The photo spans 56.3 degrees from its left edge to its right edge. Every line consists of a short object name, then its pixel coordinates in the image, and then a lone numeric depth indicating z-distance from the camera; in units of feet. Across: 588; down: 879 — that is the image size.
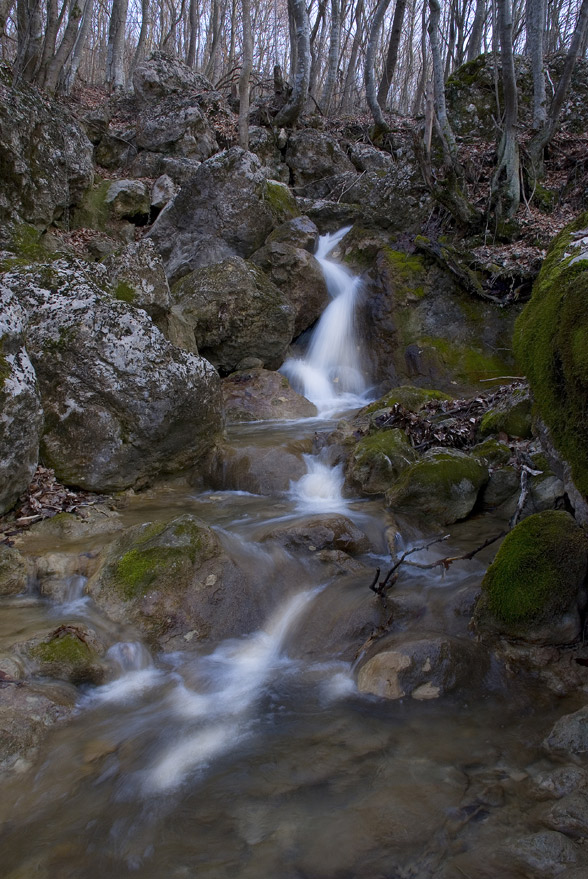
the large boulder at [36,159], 35.81
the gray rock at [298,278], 39.75
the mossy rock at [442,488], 19.10
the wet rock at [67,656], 12.35
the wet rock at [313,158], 57.41
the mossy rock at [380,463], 21.93
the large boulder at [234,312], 34.04
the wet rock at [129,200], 47.75
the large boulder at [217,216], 42.09
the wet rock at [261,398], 31.83
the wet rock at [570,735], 9.44
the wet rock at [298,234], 43.19
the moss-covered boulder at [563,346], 9.36
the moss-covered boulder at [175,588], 14.43
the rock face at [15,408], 17.61
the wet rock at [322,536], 17.74
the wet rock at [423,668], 11.59
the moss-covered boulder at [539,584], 11.81
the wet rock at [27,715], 10.21
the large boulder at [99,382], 21.03
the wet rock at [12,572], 15.24
